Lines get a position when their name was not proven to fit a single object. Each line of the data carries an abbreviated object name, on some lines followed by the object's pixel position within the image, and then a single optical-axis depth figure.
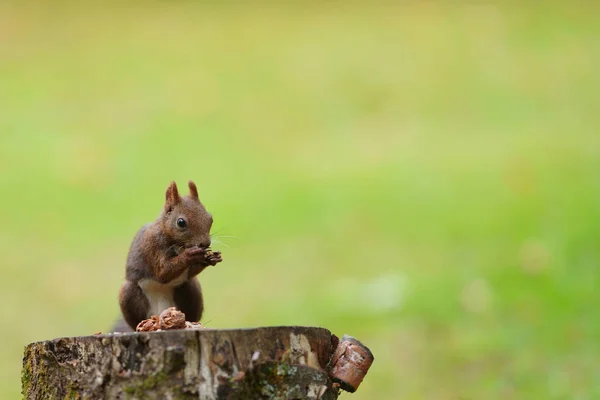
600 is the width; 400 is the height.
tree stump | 4.72
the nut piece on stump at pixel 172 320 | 5.34
